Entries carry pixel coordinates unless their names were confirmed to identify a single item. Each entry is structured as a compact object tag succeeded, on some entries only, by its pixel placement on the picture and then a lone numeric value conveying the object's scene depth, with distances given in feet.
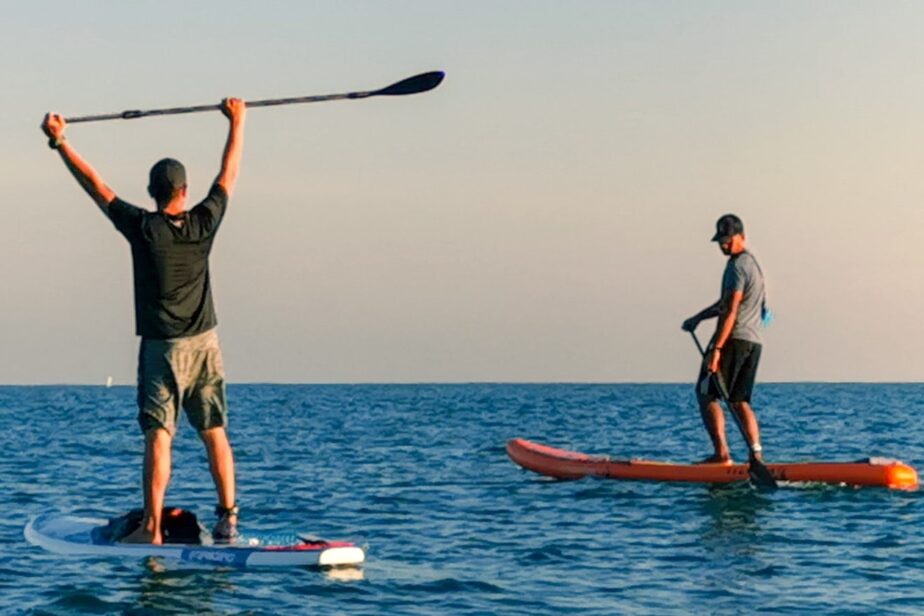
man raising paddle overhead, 35.12
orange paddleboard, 57.00
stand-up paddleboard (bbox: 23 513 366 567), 36.96
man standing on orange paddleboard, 55.21
